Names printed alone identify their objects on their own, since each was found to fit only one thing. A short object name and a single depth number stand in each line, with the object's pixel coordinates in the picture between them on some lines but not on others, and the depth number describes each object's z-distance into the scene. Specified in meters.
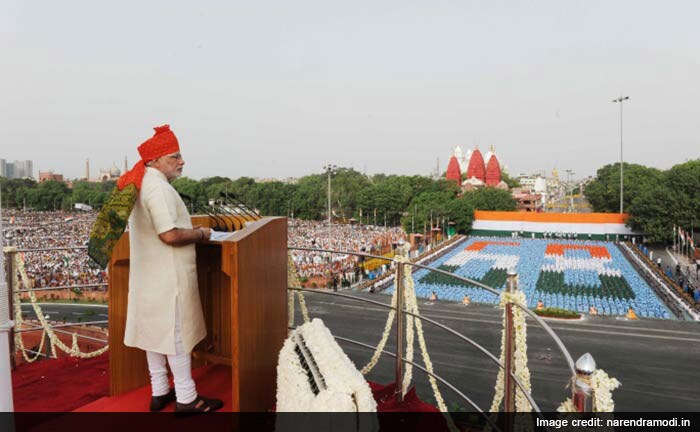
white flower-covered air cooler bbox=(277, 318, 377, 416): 1.71
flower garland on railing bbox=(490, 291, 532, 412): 2.34
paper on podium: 2.49
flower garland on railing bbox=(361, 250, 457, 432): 3.12
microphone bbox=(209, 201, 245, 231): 3.28
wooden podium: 2.38
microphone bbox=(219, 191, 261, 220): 3.19
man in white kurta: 2.38
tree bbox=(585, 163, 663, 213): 55.84
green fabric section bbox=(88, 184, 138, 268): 2.31
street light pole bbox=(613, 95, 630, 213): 50.56
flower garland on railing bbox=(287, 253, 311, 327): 3.79
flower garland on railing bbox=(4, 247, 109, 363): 4.08
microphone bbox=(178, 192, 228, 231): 2.96
